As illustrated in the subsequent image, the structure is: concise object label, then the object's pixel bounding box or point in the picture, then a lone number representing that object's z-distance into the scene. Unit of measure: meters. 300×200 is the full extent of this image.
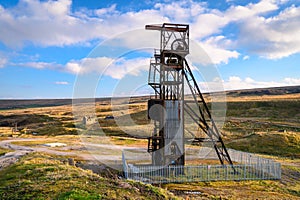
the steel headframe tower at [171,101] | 20.25
